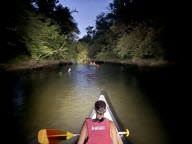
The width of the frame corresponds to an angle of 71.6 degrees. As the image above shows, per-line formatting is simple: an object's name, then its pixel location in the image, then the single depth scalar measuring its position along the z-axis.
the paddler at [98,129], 2.29
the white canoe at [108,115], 4.25
